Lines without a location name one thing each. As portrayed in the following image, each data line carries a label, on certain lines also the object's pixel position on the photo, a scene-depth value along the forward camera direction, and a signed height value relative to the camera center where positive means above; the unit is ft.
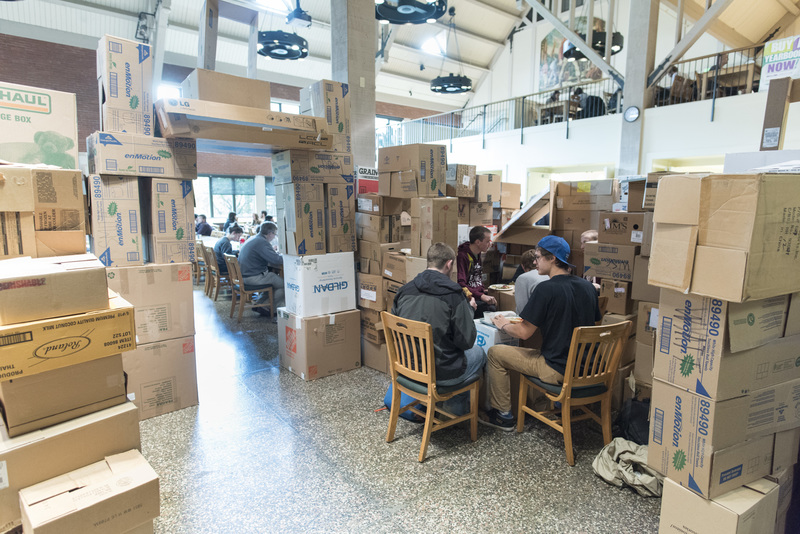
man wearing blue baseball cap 8.14 -1.86
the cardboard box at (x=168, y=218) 9.95 -0.21
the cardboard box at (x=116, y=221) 9.28 -0.26
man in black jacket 8.31 -1.97
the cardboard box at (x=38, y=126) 7.86 +1.47
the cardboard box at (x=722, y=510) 4.95 -3.37
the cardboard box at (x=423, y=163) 12.12 +1.35
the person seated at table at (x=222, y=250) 20.62 -1.85
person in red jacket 12.80 -1.53
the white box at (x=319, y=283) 11.82 -1.97
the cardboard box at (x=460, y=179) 15.72 +1.18
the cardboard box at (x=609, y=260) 9.47 -1.01
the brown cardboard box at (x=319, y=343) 11.85 -3.62
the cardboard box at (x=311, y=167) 11.76 +1.18
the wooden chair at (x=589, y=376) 7.68 -2.91
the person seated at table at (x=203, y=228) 29.37 -1.23
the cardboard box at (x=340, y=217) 12.42 -0.18
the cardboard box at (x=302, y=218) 11.82 -0.20
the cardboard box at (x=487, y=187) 16.74 +0.96
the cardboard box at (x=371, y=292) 12.37 -2.26
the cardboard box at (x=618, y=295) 9.59 -1.76
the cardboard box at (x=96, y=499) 4.57 -3.08
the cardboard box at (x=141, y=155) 9.12 +1.14
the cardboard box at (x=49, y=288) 4.76 -0.90
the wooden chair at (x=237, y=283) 17.08 -2.90
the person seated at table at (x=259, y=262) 17.61 -2.04
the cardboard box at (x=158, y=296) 9.59 -1.93
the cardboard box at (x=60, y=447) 4.78 -2.73
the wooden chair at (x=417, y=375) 7.95 -3.03
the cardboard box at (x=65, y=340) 4.72 -1.49
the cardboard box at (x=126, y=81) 9.13 +2.65
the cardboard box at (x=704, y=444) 5.00 -2.65
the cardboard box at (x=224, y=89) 10.02 +2.80
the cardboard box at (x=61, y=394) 4.92 -2.16
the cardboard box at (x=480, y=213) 16.98 -0.02
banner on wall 19.26 +7.05
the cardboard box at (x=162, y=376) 9.70 -3.72
